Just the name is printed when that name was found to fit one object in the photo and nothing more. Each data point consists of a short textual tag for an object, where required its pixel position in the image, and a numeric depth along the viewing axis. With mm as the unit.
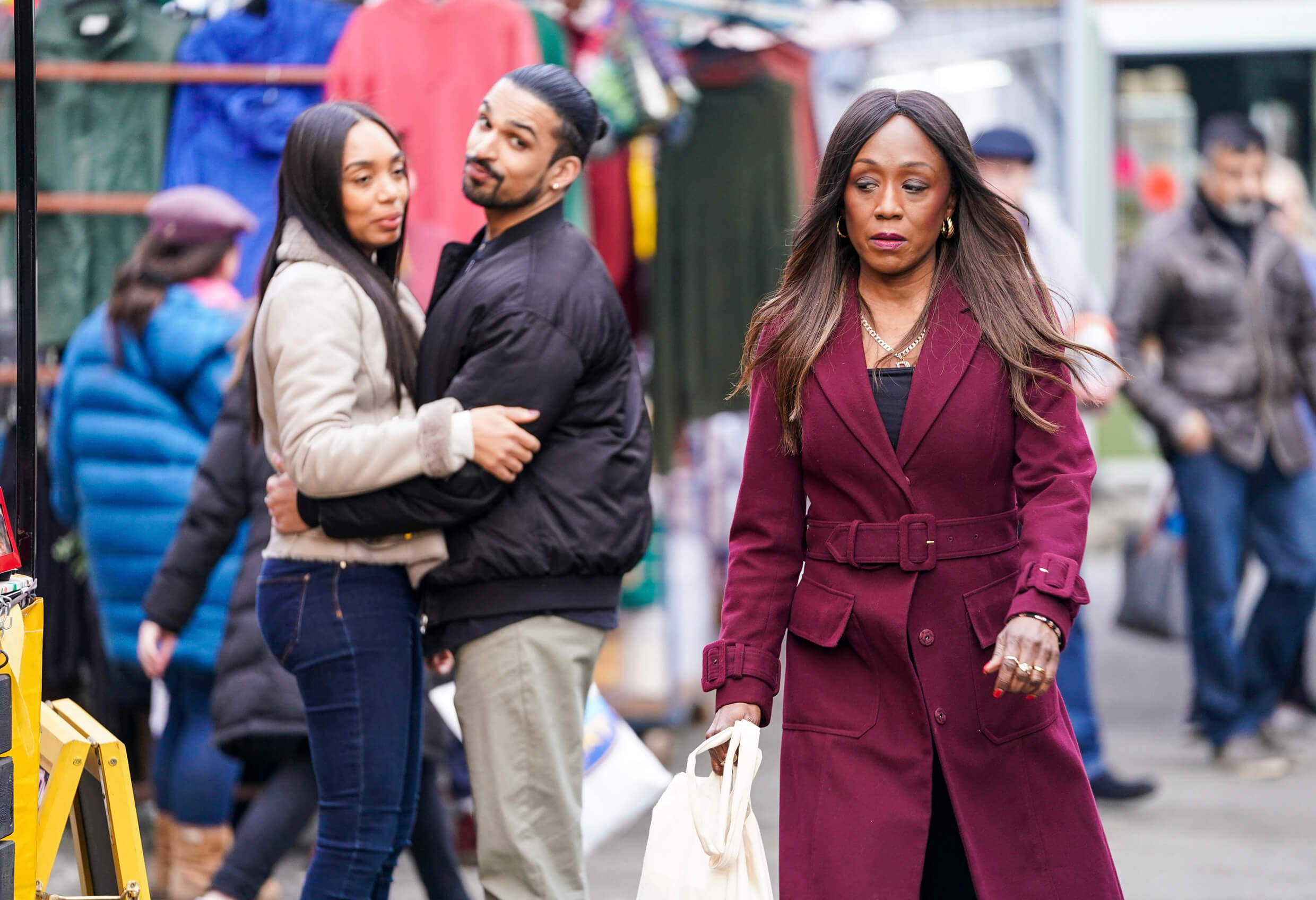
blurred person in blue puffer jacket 9727
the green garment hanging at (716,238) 13172
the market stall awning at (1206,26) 25859
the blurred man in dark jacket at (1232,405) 12937
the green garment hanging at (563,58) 11367
